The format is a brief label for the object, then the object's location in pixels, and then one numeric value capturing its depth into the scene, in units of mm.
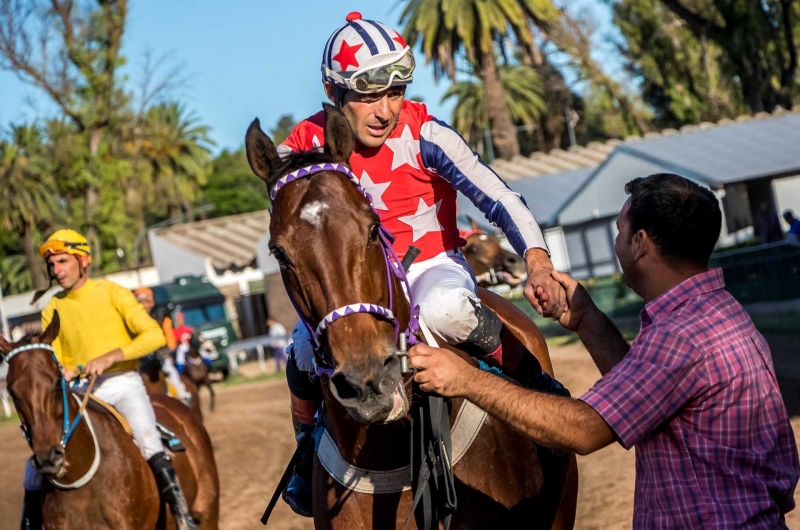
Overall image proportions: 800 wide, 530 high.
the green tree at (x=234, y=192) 77000
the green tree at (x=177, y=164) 55312
